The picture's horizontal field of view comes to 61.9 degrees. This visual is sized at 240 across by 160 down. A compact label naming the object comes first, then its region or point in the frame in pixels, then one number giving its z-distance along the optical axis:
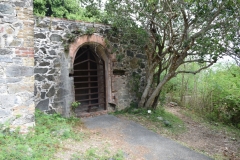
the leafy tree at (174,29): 4.57
